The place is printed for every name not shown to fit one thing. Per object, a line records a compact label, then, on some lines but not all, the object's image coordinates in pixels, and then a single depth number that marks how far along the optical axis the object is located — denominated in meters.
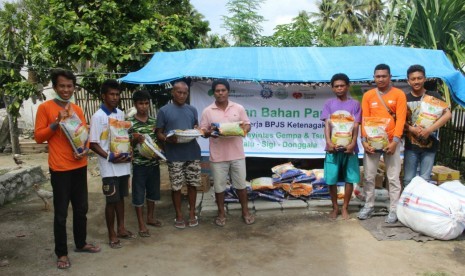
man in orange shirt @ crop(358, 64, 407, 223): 4.08
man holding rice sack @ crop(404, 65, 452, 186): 4.04
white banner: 5.95
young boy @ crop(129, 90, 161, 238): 3.96
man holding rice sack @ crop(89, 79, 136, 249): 3.55
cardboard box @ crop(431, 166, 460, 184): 5.38
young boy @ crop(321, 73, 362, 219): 4.29
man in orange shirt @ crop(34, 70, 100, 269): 3.20
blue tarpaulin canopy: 5.35
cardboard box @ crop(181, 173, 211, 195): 5.63
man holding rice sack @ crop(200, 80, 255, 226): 4.23
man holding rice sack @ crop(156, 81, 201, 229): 4.15
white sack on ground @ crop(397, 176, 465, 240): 3.77
